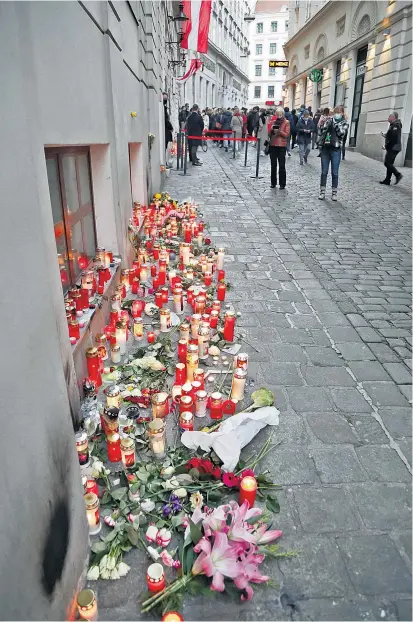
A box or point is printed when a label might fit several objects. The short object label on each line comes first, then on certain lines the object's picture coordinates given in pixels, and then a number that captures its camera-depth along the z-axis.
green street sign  26.69
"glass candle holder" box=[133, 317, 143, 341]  4.07
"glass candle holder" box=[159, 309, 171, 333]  4.21
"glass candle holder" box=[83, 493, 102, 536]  2.12
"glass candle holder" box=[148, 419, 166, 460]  2.60
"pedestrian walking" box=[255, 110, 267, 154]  15.39
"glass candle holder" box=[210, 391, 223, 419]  2.98
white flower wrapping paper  2.59
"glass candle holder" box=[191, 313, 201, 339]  3.95
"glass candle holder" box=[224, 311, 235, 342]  4.00
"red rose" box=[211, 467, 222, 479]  2.47
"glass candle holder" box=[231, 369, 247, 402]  3.15
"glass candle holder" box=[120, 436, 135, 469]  2.48
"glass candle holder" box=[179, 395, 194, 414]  2.88
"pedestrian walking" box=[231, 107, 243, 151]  17.89
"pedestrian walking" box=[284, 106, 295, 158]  17.29
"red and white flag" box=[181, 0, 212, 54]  13.63
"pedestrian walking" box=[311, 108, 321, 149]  19.30
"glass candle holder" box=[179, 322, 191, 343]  3.82
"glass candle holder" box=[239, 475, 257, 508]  2.25
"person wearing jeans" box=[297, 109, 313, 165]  15.39
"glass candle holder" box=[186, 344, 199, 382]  3.39
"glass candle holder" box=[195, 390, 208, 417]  3.00
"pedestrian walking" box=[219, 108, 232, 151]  20.81
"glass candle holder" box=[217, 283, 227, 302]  4.91
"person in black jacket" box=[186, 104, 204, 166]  15.12
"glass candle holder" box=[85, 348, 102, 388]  3.23
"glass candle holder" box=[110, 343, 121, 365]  3.65
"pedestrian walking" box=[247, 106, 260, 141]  19.98
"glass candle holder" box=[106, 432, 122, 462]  2.62
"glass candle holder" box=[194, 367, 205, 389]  3.20
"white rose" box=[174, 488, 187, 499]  2.34
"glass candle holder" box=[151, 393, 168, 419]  2.91
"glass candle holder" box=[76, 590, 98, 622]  1.69
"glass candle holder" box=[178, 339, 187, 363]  3.63
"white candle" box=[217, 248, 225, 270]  5.72
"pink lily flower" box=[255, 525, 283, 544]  2.11
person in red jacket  10.43
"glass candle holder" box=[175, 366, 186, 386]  3.29
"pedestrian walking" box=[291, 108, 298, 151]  18.32
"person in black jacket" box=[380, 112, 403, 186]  11.27
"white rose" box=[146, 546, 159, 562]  2.04
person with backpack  9.36
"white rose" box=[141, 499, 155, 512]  2.28
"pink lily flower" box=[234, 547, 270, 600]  1.88
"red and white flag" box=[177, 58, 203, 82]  20.83
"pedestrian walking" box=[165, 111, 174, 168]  14.62
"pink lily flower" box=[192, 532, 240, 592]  1.88
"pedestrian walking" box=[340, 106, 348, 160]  17.60
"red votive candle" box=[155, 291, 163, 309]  4.75
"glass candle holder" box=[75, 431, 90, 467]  2.39
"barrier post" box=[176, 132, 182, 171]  14.61
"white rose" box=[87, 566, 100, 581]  1.95
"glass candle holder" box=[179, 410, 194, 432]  2.80
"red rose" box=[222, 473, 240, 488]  2.41
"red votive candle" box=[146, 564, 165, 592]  1.84
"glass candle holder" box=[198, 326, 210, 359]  3.77
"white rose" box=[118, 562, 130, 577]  1.97
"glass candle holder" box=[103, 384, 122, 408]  2.88
